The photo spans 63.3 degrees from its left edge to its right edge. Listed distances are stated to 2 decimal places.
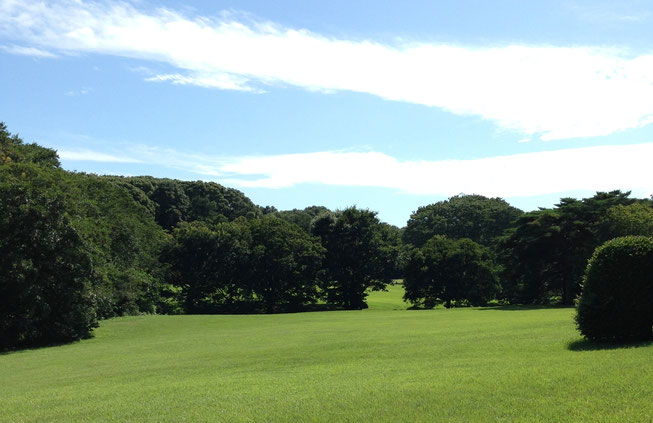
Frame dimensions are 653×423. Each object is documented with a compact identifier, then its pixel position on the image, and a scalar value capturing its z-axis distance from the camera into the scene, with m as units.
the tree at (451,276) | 60.28
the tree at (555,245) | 49.06
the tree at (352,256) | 65.06
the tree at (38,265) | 30.19
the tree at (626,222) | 43.19
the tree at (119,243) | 35.19
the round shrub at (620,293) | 14.51
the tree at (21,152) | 40.47
